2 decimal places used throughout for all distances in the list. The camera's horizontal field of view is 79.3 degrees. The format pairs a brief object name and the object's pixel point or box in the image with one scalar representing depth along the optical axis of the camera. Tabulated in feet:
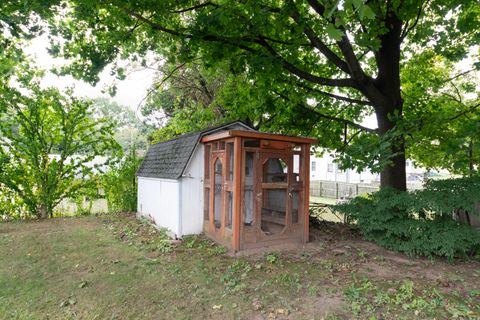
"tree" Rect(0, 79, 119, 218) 27.89
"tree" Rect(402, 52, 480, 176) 14.58
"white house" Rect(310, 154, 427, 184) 96.37
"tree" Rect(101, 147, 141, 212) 33.50
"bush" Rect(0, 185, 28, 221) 28.43
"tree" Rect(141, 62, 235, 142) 37.57
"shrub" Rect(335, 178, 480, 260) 15.03
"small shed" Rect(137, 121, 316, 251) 17.43
